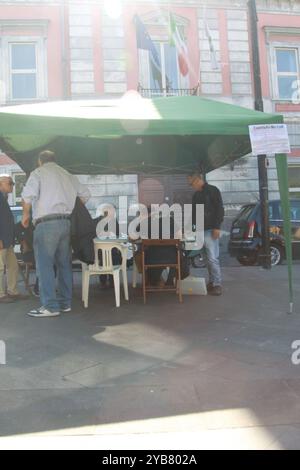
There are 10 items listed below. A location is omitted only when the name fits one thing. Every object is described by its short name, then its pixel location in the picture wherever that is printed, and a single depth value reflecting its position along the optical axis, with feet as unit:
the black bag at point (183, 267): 23.38
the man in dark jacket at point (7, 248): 22.30
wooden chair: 22.38
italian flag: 41.70
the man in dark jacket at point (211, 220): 23.36
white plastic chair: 21.42
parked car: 37.06
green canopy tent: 17.39
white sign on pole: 17.87
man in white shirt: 19.12
